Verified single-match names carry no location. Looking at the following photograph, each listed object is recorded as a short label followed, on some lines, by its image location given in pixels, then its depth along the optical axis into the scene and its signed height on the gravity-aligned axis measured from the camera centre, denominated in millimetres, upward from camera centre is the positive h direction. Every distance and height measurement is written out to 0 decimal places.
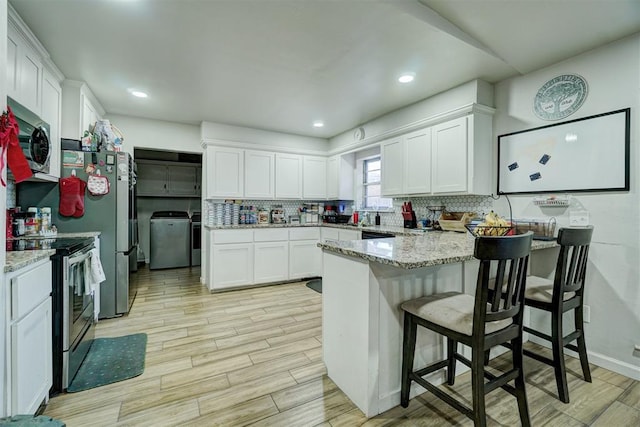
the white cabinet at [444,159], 2820 +607
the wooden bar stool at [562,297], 1669 -525
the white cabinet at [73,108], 2850 +1034
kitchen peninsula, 1574 -541
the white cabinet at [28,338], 1290 -644
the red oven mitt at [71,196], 2754 +145
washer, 5465 -582
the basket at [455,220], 2996 -68
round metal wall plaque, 2303 +995
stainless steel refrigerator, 2830 -83
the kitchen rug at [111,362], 1911 -1132
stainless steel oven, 1791 -686
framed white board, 2090 +484
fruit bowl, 1898 -107
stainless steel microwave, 1894 +537
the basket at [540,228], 2271 -106
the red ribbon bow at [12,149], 1302 +301
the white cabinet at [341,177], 4824 +617
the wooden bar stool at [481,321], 1245 -531
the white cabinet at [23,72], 1902 +1012
